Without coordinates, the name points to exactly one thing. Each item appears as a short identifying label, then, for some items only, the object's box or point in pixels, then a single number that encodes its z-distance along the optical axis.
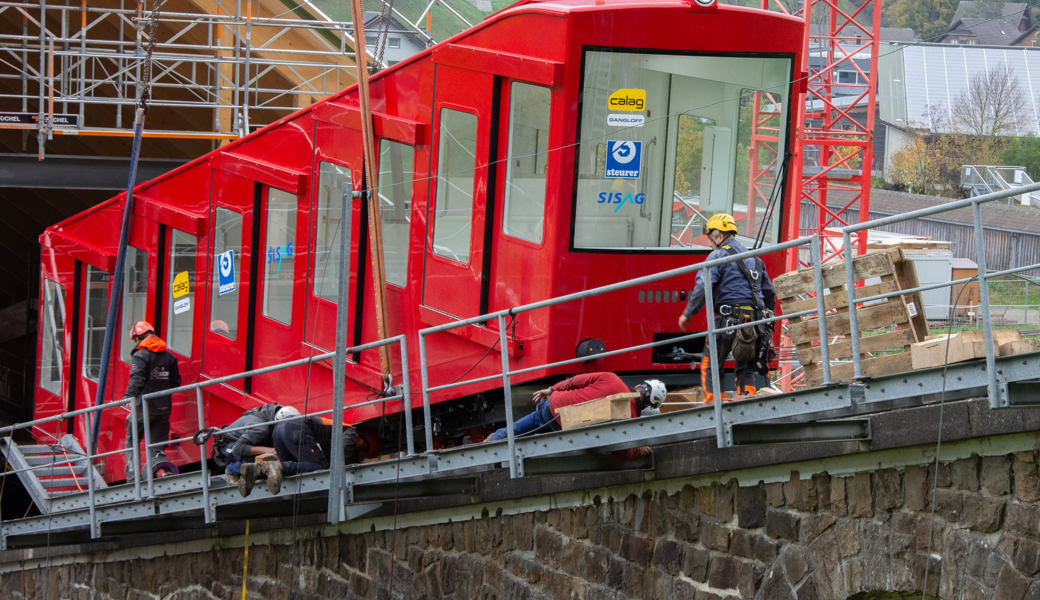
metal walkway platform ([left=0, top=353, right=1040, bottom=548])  13.21
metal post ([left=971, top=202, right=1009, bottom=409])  12.35
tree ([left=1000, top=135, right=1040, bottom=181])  84.25
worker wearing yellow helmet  17.62
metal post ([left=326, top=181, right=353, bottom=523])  18.37
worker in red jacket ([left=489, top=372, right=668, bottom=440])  17.03
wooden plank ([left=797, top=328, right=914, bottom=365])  14.60
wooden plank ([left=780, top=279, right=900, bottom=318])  14.81
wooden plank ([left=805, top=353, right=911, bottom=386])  14.48
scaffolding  37.72
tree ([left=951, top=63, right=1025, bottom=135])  94.75
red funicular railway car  18.59
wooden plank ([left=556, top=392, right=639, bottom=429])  16.34
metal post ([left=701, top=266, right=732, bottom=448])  14.73
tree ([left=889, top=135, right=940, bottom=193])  92.87
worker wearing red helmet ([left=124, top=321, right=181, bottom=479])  26.23
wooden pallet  14.64
